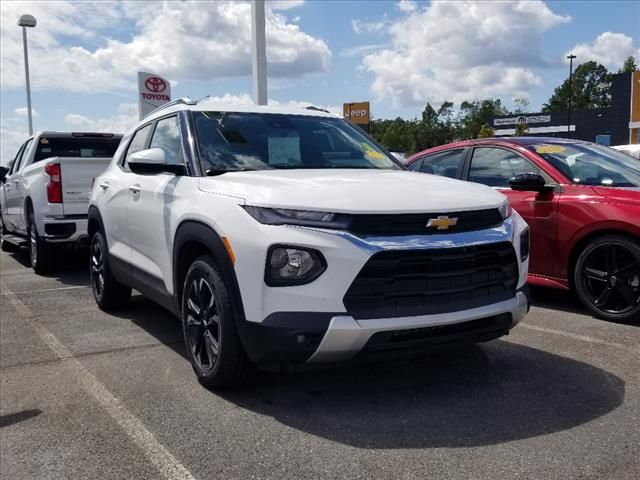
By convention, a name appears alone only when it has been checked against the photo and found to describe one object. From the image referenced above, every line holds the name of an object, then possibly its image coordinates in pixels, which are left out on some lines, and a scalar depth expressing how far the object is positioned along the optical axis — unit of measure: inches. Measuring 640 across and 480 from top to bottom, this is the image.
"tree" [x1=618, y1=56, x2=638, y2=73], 3874.3
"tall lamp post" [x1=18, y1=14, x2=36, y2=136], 864.9
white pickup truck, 310.5
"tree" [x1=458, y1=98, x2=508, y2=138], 4490.2
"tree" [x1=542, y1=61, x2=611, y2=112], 4485.7
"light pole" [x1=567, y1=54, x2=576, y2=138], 2747.8
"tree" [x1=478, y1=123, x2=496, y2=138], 2706.7
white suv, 122.0
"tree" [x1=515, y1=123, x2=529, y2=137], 2568.4
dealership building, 2394.2
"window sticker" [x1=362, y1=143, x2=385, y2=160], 187.9
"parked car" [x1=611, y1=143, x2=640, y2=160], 481.5
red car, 200.4
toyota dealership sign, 552.7
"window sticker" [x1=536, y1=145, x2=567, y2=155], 238.4
